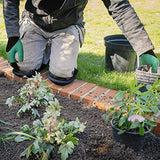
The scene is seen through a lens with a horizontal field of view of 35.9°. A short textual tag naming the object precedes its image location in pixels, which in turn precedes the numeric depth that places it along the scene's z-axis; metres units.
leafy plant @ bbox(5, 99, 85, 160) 1.38
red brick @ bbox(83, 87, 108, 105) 2.20
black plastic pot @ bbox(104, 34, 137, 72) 2.71
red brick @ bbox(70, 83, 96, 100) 2.29
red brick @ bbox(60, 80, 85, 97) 2.36
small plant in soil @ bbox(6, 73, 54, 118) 1.91
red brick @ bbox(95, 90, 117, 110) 2.12
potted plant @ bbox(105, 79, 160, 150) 1.47
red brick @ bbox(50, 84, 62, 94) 2.43
